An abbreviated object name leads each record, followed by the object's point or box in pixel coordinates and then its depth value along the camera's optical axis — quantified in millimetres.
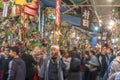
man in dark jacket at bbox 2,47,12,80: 9133
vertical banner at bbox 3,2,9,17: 11219
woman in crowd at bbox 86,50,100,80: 11453
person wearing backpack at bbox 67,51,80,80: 10597
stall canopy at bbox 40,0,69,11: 16531
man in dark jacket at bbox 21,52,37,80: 9141
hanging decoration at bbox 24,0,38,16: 11765
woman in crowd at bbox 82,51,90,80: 12133
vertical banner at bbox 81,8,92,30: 15195
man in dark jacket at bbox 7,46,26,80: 7582
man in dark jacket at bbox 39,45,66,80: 7496
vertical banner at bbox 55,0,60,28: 12445
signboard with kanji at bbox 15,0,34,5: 11560
